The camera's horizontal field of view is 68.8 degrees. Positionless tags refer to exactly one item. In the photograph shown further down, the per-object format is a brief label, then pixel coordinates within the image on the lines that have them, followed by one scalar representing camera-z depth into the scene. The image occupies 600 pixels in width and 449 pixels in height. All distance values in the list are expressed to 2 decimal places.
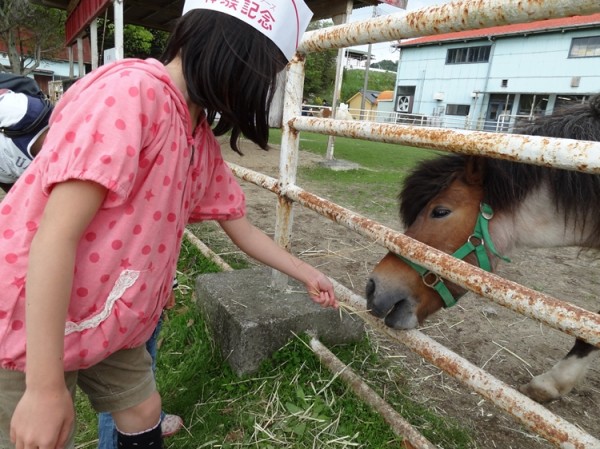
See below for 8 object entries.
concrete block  1.90
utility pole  16.54
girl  0.84
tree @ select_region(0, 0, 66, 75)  15.18
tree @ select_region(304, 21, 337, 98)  43.95
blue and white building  27.52
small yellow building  52.56
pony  1.58
